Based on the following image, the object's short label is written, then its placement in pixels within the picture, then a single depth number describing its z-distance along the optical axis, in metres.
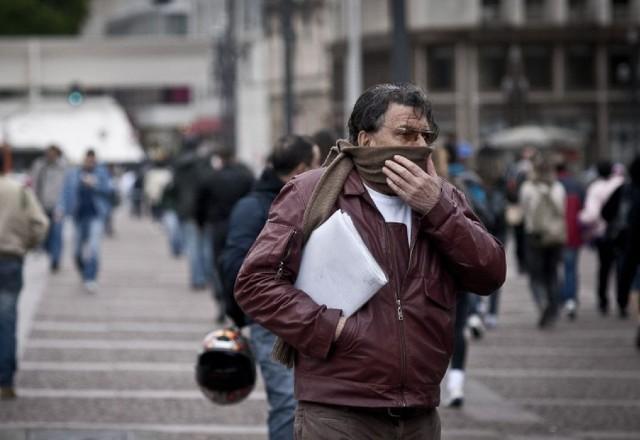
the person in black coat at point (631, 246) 15.10
